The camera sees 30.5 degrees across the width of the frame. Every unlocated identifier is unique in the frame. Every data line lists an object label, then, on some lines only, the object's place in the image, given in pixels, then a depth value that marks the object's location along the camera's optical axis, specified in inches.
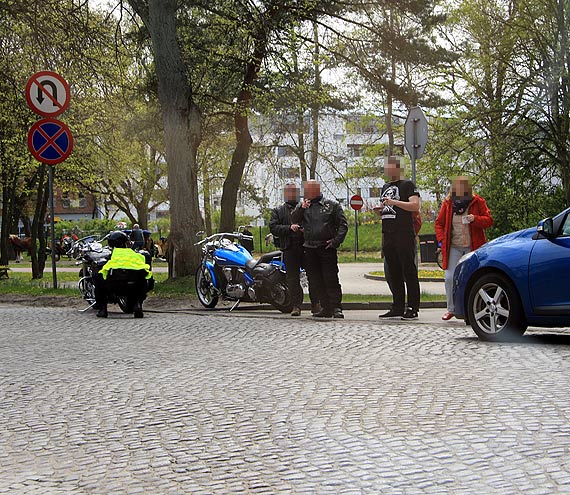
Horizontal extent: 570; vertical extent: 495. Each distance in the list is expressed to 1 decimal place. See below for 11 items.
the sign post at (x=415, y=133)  684.1
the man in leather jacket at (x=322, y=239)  539.5
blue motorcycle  600.4
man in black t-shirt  514.0
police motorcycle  604.8
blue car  381.7
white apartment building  1353.3
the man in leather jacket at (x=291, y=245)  561.3
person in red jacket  494.6
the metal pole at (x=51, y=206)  683.4
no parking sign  670.5
